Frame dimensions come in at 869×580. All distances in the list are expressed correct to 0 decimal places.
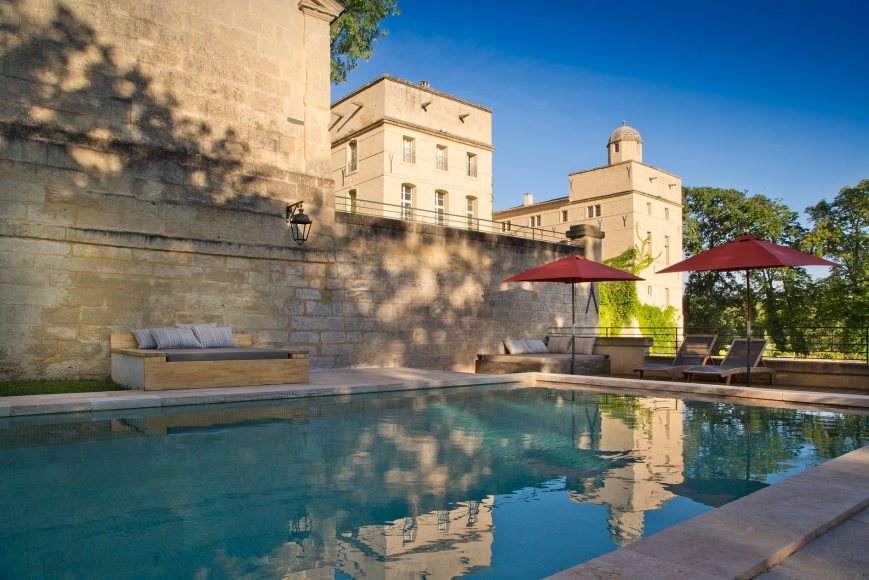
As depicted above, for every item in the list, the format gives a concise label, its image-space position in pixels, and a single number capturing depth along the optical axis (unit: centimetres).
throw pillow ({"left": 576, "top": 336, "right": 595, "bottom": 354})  1366
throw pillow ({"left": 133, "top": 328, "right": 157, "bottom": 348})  956
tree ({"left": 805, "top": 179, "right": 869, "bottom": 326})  3141
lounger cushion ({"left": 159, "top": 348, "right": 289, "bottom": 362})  855
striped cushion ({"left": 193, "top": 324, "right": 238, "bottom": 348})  1016
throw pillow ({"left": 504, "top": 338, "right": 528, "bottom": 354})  1436
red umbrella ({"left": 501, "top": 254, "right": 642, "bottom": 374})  1152
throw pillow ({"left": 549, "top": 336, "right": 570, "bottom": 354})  1452
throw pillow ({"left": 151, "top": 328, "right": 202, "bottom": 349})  958
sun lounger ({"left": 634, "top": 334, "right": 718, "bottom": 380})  1087
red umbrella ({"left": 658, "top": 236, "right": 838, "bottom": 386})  867
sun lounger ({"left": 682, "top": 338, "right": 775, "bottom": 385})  997
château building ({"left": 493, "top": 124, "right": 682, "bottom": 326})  3831
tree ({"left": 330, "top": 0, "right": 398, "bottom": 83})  1861
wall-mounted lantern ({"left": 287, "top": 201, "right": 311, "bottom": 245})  1182
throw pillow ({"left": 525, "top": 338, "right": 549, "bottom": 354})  1458
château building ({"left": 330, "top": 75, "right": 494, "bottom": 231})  2819
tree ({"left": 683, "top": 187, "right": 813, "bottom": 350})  3700
